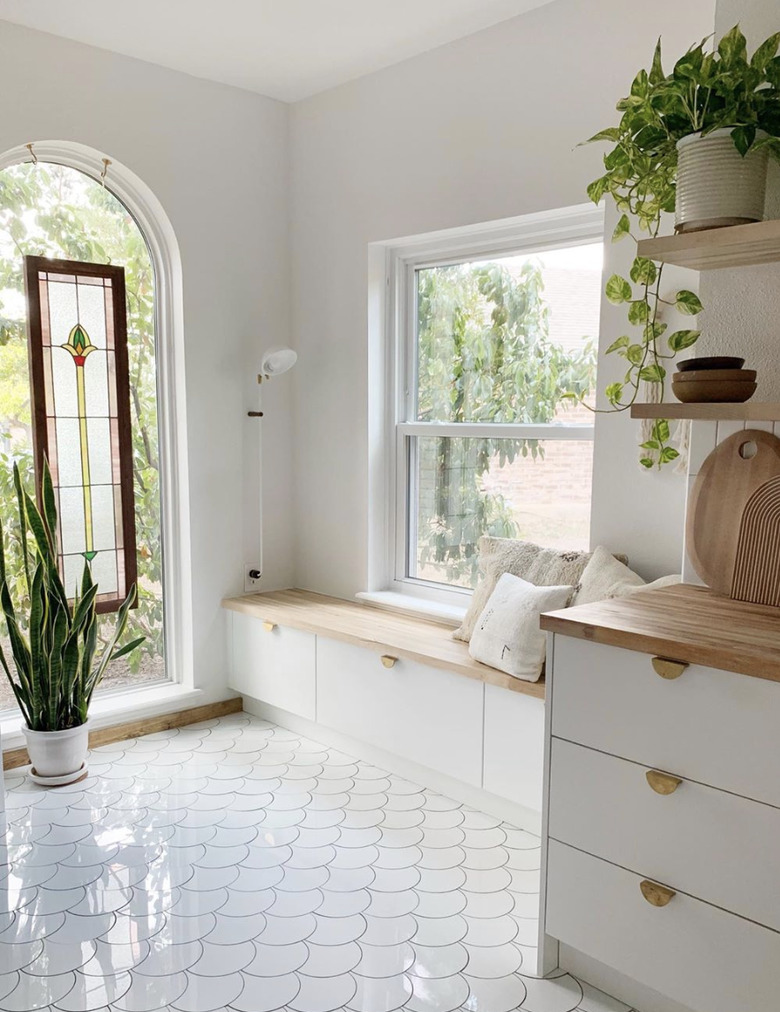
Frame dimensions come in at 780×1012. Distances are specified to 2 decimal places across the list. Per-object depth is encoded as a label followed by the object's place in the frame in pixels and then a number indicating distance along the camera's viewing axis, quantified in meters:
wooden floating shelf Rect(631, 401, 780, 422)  1.74
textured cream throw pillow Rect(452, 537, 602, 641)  2.75
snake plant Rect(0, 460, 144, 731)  2.85
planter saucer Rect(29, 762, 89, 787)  2.95
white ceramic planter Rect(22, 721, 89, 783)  2.92
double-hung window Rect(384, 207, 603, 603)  2.91
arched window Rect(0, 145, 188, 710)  3.12
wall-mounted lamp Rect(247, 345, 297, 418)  3.40
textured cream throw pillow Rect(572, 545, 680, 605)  2.47
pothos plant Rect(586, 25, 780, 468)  1.74
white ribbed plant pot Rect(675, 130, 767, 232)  1.76
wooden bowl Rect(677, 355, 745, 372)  1.86
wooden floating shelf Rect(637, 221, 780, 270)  1.72
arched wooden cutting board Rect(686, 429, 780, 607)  1.95
